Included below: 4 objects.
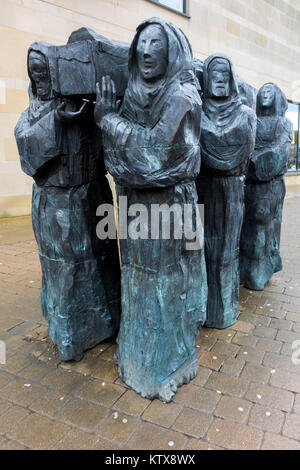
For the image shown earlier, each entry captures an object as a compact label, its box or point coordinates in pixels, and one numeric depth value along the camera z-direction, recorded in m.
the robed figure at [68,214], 2.23
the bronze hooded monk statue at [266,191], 3.58
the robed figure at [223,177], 2.67
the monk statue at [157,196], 1.87
